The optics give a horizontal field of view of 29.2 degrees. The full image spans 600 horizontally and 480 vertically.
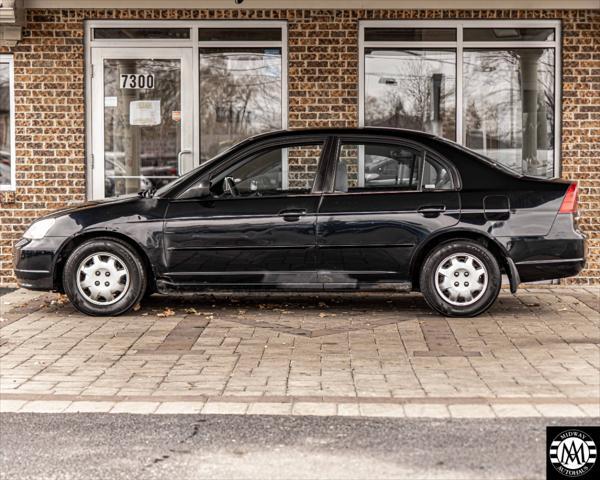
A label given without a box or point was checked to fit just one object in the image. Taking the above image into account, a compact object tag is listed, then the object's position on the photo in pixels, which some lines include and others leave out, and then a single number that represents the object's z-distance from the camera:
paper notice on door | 13.65
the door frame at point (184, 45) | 13.45
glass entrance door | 13.59
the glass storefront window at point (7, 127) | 13.59
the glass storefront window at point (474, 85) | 13.48
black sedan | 10.41
